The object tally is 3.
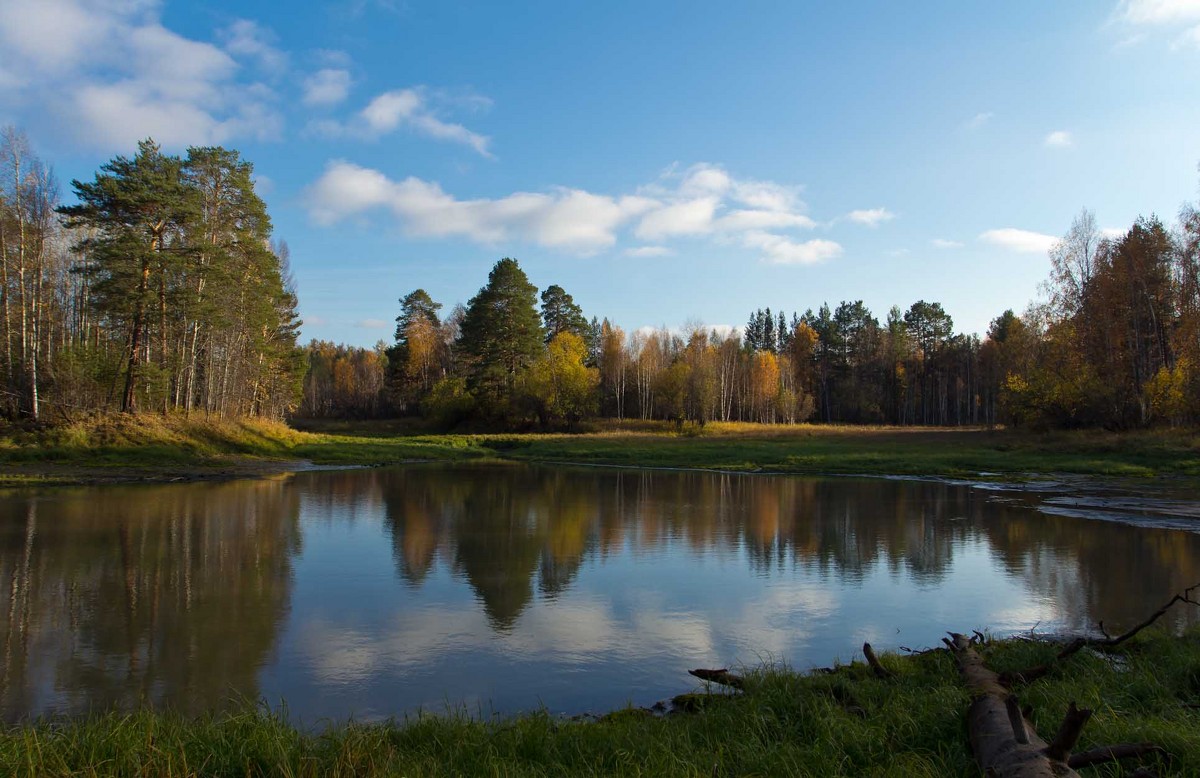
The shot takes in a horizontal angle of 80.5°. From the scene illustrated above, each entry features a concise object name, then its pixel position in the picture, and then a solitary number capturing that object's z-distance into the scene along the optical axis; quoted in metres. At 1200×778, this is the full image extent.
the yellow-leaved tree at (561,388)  65.81
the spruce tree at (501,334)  68.38
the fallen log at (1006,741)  3.79
